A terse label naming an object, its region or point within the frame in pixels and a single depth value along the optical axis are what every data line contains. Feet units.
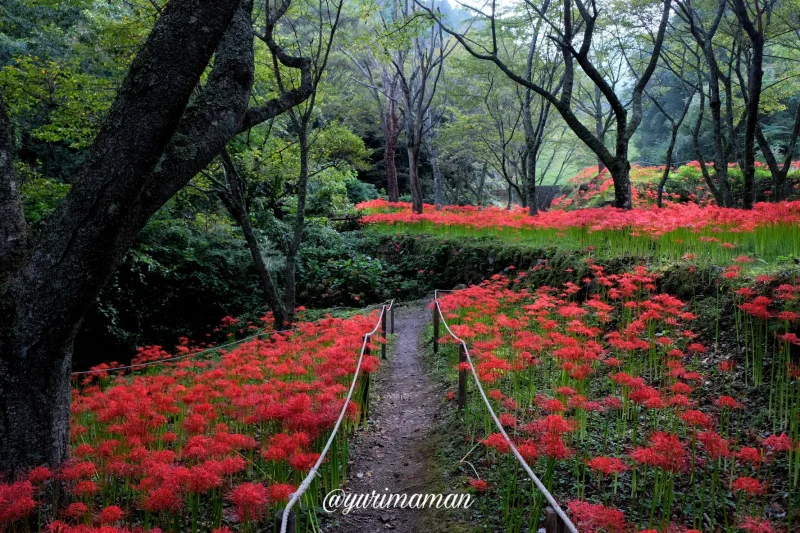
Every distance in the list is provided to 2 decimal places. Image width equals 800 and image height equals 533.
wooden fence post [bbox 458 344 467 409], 16.36
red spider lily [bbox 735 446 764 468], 8.52
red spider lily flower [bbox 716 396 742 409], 10.06
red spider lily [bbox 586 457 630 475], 8.69
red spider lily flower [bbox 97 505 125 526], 8.29
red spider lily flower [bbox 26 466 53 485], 9.43
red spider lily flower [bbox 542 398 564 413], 10.53
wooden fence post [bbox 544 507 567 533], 6.38
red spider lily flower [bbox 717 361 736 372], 13.19
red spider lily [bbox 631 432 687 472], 8.79
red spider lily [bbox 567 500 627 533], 7.38
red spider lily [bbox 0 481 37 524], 8.14
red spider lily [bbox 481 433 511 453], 10.08
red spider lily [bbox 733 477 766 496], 8.07
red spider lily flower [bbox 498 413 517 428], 11.25
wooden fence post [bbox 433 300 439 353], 26.07
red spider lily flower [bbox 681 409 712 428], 9.84
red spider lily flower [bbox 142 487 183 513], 8.50
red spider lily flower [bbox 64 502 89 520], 8.76
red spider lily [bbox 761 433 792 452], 8.92
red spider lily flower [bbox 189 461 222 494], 8.90
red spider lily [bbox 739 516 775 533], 7.29
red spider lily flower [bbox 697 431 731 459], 9.01
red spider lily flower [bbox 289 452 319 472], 9.91
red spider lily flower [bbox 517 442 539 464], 9.32
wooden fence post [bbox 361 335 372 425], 17.29
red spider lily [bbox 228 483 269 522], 8.32
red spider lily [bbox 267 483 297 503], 8.90
